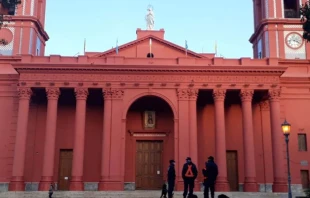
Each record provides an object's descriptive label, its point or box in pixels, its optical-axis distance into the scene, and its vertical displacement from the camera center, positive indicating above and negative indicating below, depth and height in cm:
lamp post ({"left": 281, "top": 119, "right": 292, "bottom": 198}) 1969 +242
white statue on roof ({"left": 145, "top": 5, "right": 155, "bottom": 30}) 3541 +1360
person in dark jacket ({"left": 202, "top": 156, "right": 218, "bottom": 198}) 1698 +19
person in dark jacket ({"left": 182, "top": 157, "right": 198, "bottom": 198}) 1717 +19
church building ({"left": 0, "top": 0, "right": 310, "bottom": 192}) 2853 +499
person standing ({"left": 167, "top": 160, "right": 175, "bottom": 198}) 1841 +11
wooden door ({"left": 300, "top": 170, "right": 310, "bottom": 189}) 3039 +11
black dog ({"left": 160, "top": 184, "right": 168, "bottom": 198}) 2021 -62
